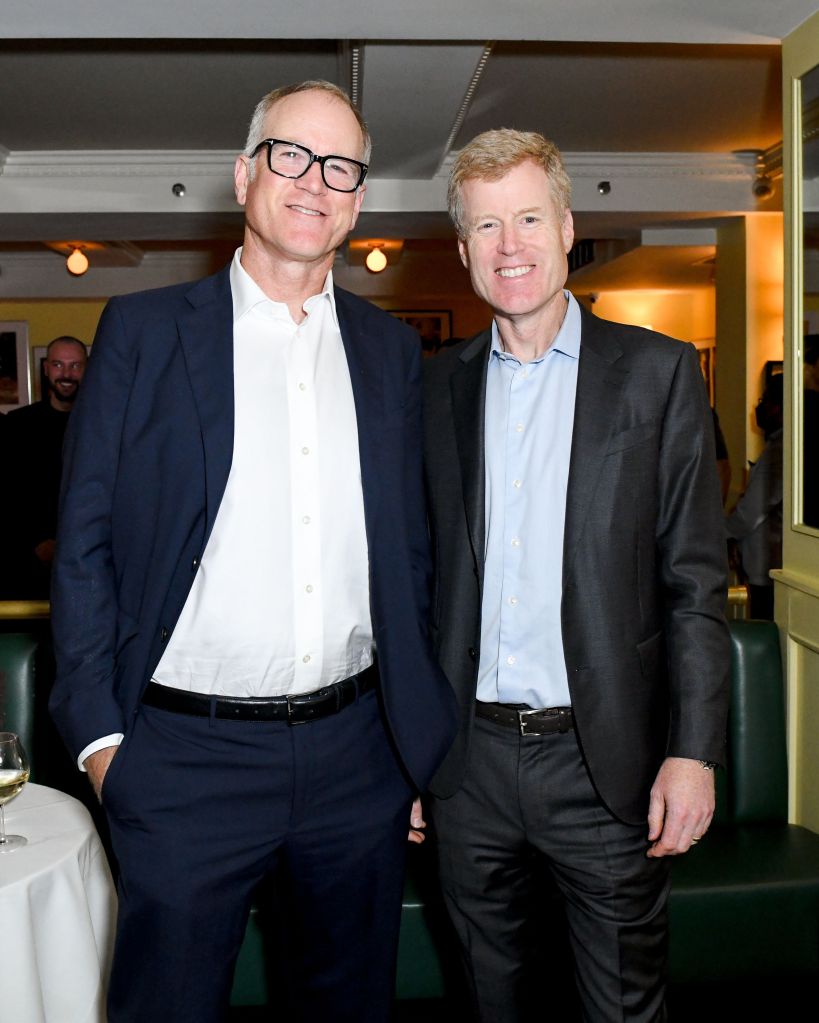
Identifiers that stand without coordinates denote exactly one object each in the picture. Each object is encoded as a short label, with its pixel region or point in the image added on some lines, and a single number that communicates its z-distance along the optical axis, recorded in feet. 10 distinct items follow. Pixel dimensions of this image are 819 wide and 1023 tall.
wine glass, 6.29
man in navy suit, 5.25
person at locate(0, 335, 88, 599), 15.87
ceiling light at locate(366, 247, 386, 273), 25.88
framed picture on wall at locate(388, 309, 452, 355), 37.68
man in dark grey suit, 5.57
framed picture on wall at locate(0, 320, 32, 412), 34.09
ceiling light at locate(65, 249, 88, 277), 26.63
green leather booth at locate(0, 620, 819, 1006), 8.13
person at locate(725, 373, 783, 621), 16.29
